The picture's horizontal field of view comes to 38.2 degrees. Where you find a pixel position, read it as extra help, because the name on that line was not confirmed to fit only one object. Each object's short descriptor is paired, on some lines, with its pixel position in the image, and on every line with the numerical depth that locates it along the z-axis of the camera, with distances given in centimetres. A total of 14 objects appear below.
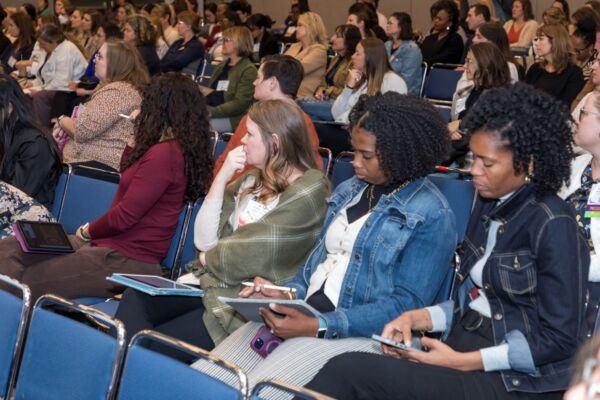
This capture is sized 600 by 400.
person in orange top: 498
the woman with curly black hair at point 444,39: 885
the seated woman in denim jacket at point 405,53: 748
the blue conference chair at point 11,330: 252
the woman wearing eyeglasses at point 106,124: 480
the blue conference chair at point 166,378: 202
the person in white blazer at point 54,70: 805
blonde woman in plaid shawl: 303
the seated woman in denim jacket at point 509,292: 223
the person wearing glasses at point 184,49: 961
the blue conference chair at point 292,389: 189
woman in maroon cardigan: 352
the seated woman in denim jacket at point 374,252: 260
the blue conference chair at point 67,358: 230
